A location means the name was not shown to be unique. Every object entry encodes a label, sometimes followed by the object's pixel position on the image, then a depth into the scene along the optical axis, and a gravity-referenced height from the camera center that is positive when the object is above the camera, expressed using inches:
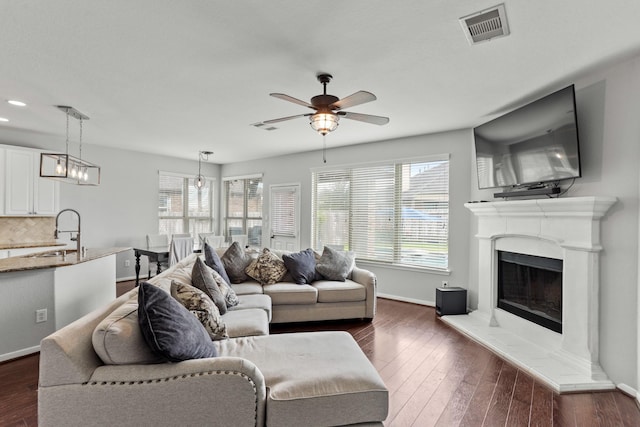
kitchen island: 113.2 -33.0
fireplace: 105.3 -27.2
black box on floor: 165.8 -45.0
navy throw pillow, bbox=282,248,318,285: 160.9 -26.9
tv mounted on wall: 111.0 +29.8
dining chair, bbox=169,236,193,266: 196.2 -23.0
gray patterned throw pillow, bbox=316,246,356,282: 167.3 -26.6
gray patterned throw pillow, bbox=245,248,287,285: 158.4 -28.0
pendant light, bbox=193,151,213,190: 241.8 +47.4
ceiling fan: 101.5 +35.0
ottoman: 60.2 -34.5
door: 253.3 -1.7
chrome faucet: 143.3 -16.3
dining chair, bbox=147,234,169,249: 235.6 -20.6
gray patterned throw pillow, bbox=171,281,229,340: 84.3 -25.4
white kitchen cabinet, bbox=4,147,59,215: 179.8 +15.7
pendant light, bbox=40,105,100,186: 134.2 +20.9
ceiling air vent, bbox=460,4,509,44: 77.2 +50.1
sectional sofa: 54.6 -33.1
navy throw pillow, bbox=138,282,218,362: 58.2 -21.9
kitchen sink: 140.9 -19.8
